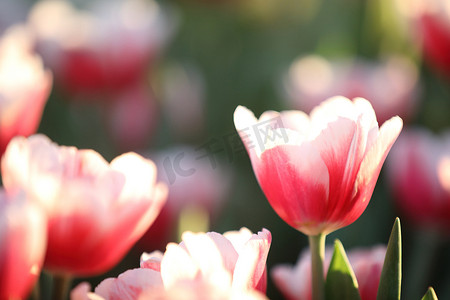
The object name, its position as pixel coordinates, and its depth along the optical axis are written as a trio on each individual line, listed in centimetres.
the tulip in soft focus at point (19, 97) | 87
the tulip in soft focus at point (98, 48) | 122
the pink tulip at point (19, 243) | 72
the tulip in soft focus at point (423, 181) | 97
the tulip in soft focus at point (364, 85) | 118
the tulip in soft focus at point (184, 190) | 99
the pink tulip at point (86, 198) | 77
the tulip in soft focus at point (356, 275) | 79
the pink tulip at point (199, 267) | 72
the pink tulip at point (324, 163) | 76
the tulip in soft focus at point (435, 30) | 115
